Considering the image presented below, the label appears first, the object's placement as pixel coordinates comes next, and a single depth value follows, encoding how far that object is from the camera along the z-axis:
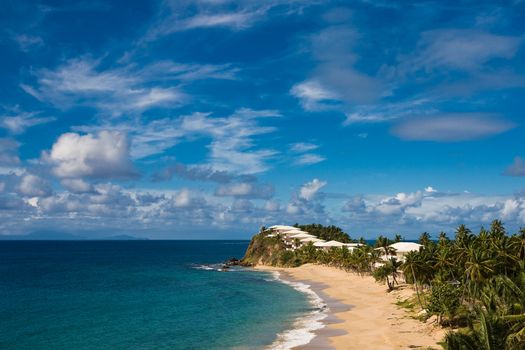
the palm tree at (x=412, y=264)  63.72
